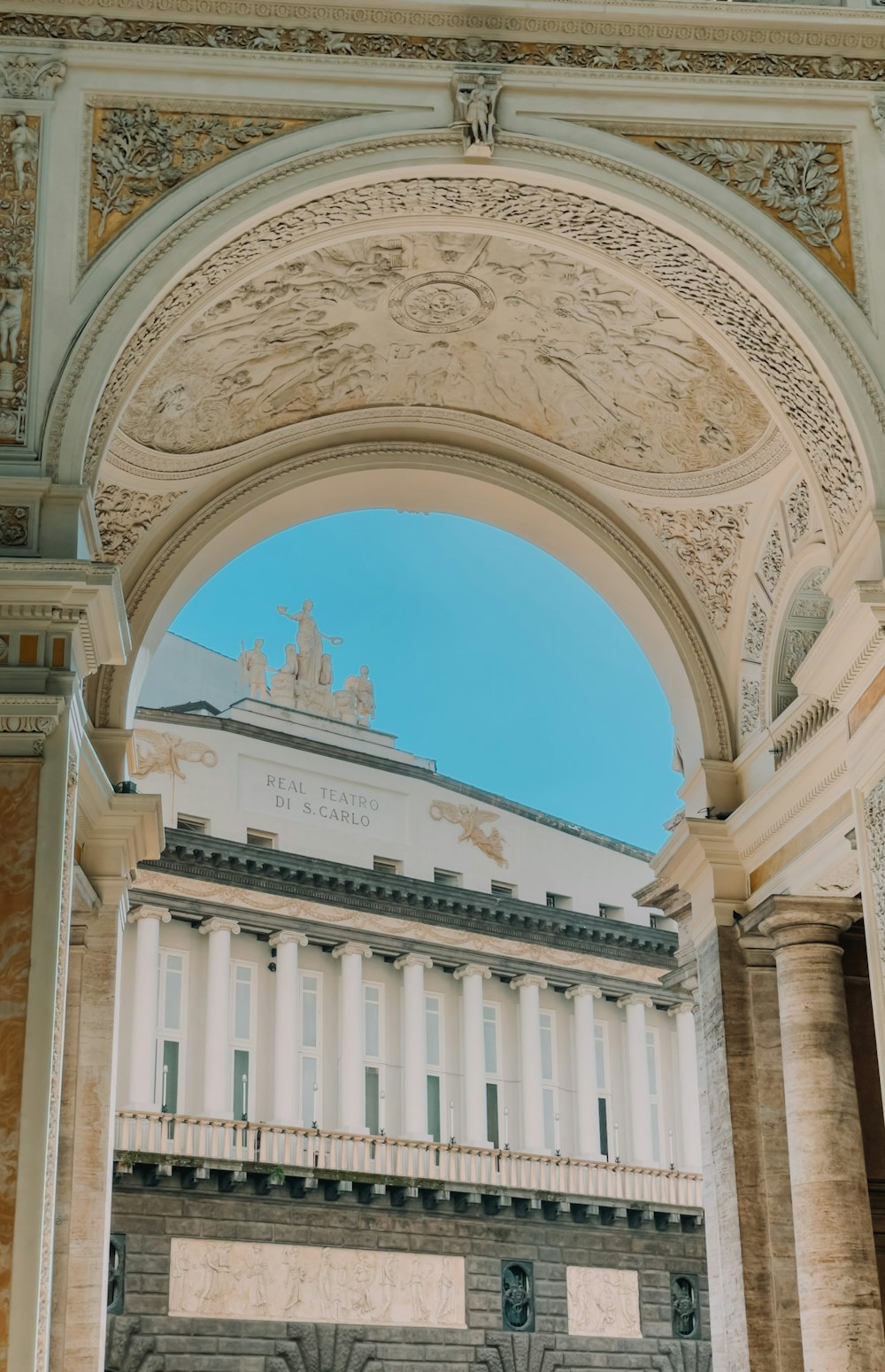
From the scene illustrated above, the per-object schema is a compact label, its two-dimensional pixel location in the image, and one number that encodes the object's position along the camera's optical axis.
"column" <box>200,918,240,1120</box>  34.44
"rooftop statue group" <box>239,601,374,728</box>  40.62
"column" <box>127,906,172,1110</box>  33.28
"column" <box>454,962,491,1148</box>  38.34
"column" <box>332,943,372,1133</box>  36.38
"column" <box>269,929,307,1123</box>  35.34
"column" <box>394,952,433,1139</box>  37.34
